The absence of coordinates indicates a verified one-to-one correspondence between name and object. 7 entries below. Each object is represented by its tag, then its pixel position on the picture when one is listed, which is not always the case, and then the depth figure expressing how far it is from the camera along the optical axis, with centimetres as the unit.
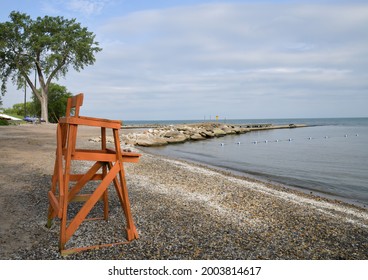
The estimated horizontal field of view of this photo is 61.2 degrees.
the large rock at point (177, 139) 3662
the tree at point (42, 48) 4550
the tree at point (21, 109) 8684
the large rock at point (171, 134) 3971
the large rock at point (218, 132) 5147
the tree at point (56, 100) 6719
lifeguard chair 527
